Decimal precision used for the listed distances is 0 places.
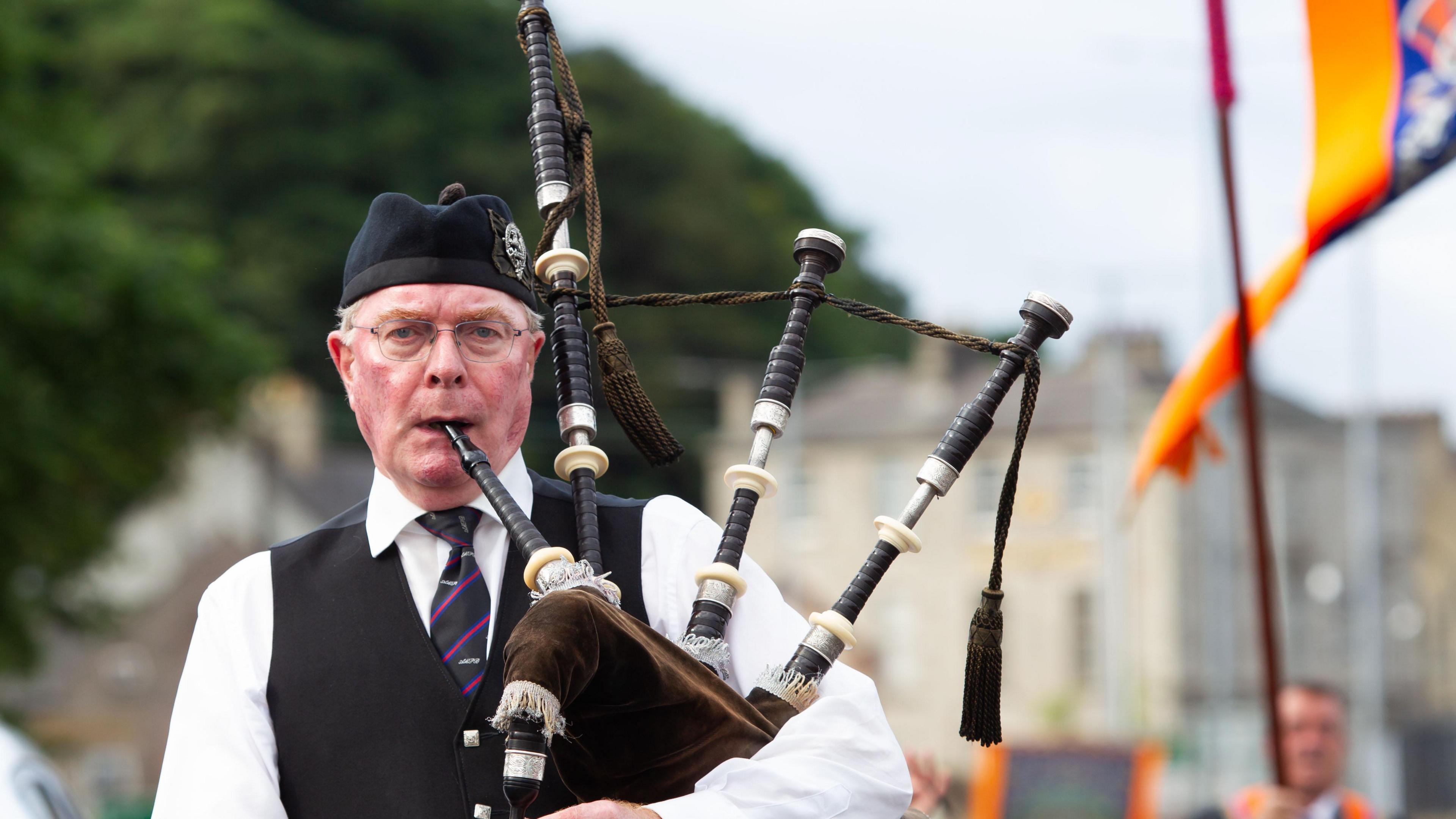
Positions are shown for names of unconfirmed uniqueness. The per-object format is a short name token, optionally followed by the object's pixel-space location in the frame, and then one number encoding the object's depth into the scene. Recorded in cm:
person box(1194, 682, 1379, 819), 1263
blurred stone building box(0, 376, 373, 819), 7012
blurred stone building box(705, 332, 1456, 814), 7244
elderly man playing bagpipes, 495
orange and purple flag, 878
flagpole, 773
